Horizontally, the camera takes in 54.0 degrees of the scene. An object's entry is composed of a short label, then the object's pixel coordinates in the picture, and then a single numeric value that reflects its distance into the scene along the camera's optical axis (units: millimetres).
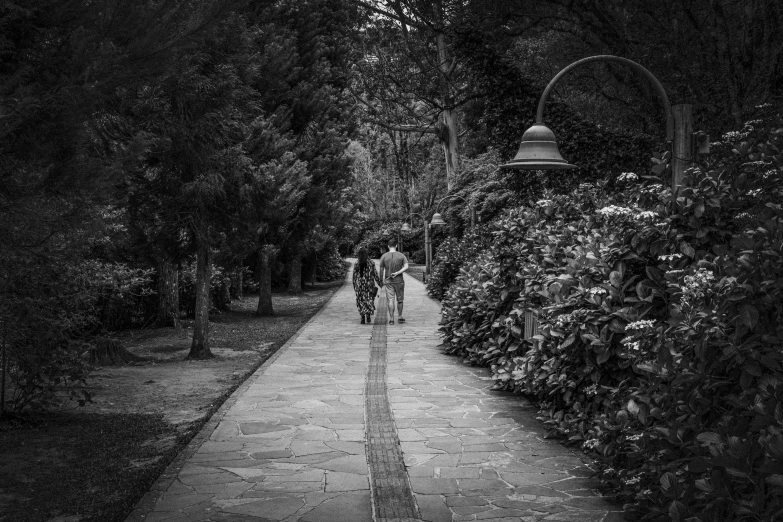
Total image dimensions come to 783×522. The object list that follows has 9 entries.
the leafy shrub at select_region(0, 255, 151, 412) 7293
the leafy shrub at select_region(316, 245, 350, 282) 31088
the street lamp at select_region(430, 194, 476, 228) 30125
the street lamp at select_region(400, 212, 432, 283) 34797
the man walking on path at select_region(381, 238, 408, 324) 17016
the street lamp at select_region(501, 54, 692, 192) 7211
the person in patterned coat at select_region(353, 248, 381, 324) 17641
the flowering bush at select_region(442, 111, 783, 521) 3705
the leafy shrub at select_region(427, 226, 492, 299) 19156
